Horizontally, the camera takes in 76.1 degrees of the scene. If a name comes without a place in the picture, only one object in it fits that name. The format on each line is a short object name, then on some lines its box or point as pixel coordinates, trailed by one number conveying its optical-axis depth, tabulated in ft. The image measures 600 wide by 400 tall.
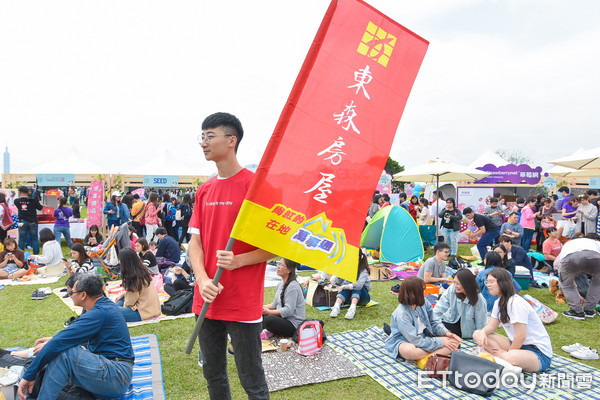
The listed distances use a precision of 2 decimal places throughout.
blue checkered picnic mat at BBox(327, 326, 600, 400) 11.98
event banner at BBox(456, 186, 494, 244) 44.88
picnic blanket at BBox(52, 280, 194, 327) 18.52
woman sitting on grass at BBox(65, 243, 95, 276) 23.11
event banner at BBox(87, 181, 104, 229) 38.30
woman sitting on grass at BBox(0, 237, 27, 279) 27.86
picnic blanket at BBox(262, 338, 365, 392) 12.81
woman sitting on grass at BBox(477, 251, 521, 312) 18.39
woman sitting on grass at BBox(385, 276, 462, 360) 13.78
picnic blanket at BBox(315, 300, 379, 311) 20.88
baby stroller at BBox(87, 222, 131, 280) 26.71
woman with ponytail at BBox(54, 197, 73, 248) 34.25
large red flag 6.27
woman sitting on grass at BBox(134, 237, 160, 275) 23.94
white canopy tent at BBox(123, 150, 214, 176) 56.61
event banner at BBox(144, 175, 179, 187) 53.47
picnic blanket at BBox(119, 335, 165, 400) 11.86
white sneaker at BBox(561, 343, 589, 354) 14.98
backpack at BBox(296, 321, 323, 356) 14.76
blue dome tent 31.19
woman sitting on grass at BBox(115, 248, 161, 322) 17.31
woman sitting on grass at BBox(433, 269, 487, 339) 15.38
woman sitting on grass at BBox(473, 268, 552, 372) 12.81
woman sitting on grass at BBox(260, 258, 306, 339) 16.08
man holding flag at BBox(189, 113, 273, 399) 6.52
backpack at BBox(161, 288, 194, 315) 19.42
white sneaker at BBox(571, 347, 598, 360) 14.58
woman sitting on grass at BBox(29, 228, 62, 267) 27.45
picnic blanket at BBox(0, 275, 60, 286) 25.72
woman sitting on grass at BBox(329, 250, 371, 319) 20.13
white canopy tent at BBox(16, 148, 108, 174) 48.87
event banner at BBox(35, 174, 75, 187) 46.52
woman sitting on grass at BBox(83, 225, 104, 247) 31.50
